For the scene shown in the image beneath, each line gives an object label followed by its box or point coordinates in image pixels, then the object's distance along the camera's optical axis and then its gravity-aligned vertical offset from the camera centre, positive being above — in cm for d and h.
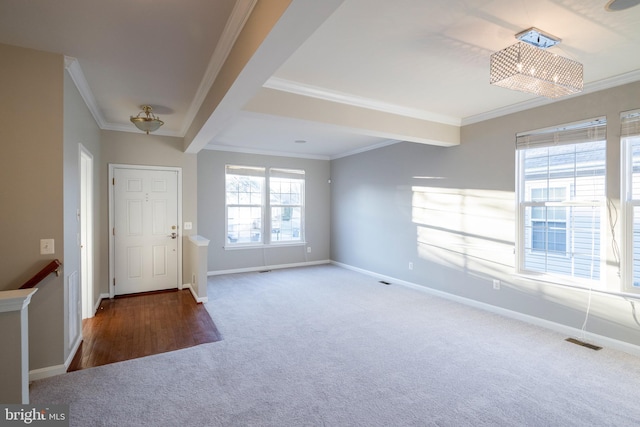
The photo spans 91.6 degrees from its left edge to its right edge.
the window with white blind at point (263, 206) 634 +1
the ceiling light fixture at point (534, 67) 221 +103
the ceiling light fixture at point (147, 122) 367 +100
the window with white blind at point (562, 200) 322 +8
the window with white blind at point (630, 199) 294 +8
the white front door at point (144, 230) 470 -37
